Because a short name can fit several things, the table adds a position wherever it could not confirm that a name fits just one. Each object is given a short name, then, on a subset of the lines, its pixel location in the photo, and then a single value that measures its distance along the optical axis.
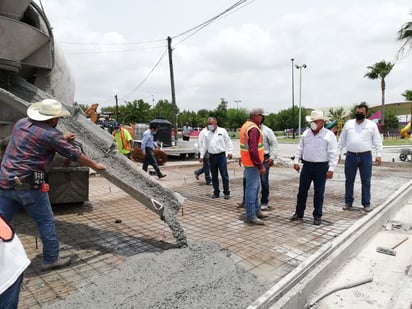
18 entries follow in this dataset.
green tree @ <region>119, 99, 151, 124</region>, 46.38
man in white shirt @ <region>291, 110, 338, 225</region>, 4.70
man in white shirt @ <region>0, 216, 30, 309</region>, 1.48
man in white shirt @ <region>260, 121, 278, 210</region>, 5.68
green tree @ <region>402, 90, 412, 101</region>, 42.28
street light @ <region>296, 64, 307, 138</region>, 36.09
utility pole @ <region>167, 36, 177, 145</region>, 18.12
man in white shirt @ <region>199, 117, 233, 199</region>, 6.62
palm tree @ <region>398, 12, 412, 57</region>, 18.81
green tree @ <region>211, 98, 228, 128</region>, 68.29
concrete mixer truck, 3.85
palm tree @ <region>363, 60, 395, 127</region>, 36.25
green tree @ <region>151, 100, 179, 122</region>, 55.78
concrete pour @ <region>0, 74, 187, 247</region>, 3.76
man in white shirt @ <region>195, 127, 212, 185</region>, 7.52
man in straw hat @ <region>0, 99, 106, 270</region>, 2.98
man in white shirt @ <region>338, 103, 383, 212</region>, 5.51
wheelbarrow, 14.19
